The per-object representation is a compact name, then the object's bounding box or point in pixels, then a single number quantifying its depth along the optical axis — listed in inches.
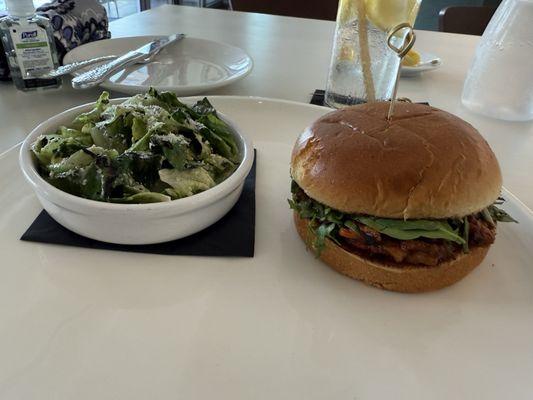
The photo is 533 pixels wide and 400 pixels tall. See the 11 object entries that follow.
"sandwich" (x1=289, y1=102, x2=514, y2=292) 8.1
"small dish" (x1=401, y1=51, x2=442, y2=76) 18.2
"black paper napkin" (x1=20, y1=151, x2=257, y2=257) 9.0
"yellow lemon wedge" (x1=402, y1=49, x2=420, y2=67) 18.3
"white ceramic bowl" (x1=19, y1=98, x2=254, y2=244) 8.2
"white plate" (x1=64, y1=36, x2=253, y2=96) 15.6
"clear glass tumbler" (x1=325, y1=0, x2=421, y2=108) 12.8
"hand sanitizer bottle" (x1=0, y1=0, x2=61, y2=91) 13.4
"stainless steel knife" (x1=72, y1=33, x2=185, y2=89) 13.5
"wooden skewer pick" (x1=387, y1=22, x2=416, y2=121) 8.8
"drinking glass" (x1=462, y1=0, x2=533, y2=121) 14.0
